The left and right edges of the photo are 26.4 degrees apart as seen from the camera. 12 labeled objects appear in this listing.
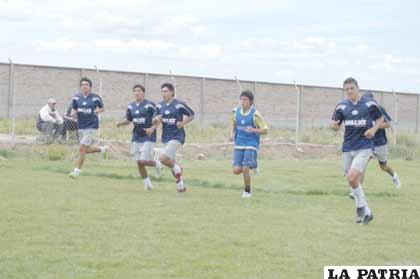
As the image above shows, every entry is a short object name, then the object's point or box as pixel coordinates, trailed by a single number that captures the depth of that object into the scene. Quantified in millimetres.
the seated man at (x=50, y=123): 25203
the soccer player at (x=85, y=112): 18484
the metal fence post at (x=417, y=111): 52344
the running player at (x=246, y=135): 15578
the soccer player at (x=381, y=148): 17016
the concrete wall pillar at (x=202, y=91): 43000
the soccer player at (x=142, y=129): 16953
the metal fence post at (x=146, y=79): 42156
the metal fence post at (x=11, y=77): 37094
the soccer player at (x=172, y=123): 16344
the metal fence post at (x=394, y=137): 32625
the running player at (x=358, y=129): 12367
